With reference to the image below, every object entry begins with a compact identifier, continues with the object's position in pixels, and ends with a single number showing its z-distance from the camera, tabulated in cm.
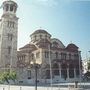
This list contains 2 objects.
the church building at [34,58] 5184
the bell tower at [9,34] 5228
